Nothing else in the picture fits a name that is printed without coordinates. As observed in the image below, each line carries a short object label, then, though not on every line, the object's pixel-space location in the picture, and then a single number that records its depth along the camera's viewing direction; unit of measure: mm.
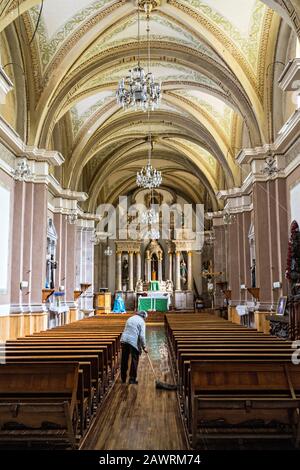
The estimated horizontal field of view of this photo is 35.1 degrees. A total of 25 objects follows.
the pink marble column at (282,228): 11242
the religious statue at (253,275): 14847
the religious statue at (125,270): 27906
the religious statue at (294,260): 9211
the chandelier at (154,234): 20672
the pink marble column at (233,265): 16484
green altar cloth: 23578
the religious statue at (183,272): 27516
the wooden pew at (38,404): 3861
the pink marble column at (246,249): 15422
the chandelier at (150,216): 19219
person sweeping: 7184
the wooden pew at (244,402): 3957
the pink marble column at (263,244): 11938
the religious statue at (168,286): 26275
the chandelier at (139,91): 8805
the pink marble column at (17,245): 11414
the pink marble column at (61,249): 16297
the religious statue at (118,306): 21723
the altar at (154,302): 23594
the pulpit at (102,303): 22469
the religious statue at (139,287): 26609
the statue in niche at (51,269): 15297
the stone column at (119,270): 27484
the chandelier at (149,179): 14492
